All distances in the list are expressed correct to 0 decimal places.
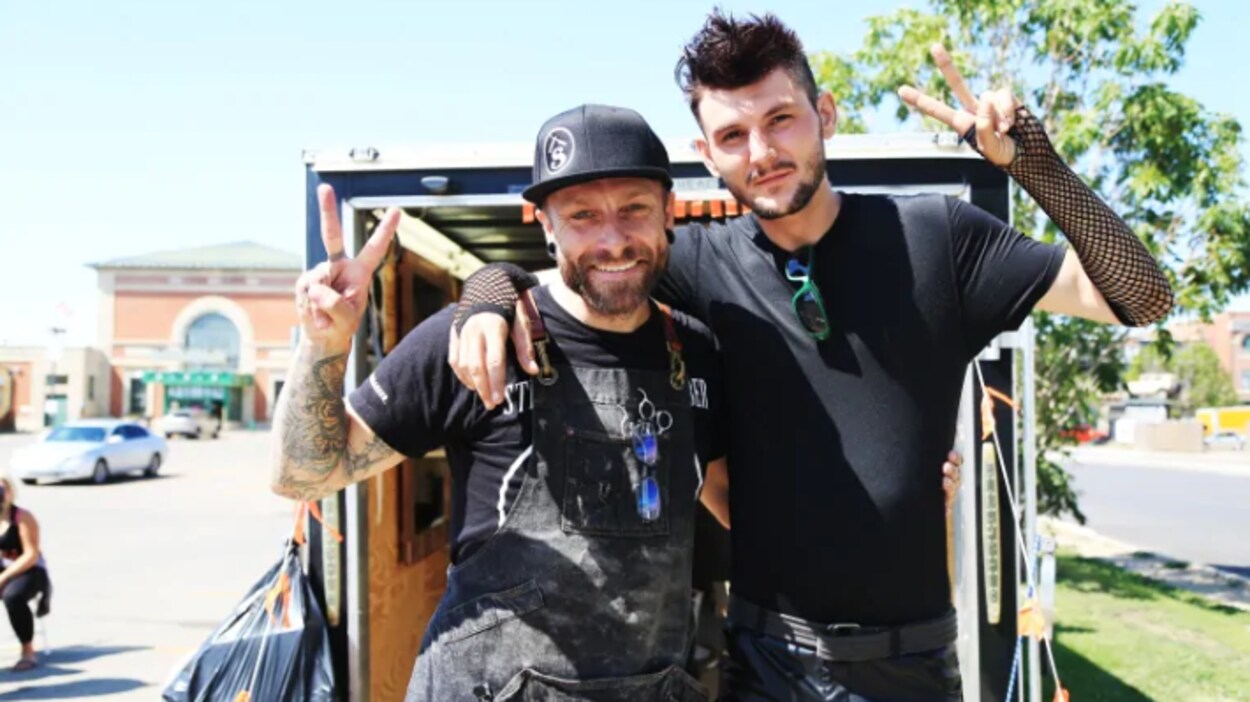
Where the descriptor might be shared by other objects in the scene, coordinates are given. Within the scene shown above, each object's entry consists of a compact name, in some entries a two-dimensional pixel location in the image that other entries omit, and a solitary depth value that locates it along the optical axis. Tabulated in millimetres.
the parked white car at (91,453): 20625
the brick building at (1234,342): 70375
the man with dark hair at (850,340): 1942
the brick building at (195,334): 50625
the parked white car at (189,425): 41156
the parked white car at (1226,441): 44219
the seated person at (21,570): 7133
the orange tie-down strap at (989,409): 3438
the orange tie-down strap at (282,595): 3605
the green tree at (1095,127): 8062
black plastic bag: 3492
